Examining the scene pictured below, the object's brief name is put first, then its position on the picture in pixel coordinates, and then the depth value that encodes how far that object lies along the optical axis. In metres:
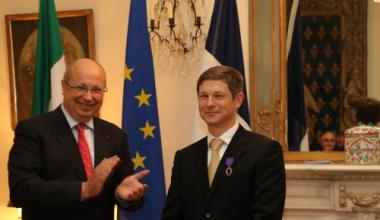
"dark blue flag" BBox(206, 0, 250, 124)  3.92
